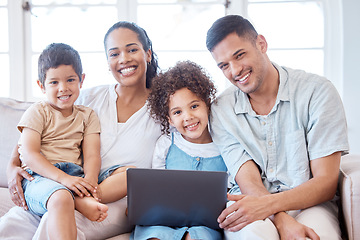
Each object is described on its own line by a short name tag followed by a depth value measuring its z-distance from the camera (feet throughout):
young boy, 4.47
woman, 5.55
